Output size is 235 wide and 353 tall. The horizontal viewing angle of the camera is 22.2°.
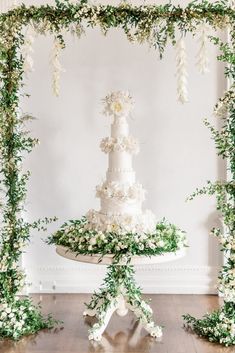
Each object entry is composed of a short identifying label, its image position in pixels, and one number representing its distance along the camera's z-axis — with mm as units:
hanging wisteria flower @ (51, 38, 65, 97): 5090
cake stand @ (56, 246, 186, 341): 5238
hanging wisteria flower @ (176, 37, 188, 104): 5008
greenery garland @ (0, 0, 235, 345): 5012
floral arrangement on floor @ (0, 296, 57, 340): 5316
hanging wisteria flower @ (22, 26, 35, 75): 5059
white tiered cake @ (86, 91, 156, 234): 5270
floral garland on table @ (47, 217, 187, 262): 4988
